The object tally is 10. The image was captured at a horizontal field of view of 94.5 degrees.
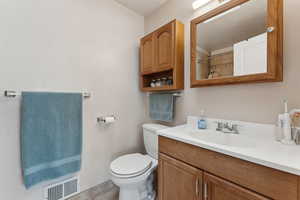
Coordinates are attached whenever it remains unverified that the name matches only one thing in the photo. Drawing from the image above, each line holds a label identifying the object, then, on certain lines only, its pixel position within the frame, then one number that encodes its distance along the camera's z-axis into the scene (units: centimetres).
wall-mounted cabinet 148
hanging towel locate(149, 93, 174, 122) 163
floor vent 131
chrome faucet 114
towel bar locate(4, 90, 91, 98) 109
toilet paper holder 159
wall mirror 92
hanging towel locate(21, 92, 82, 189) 116
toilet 125
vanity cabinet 62
